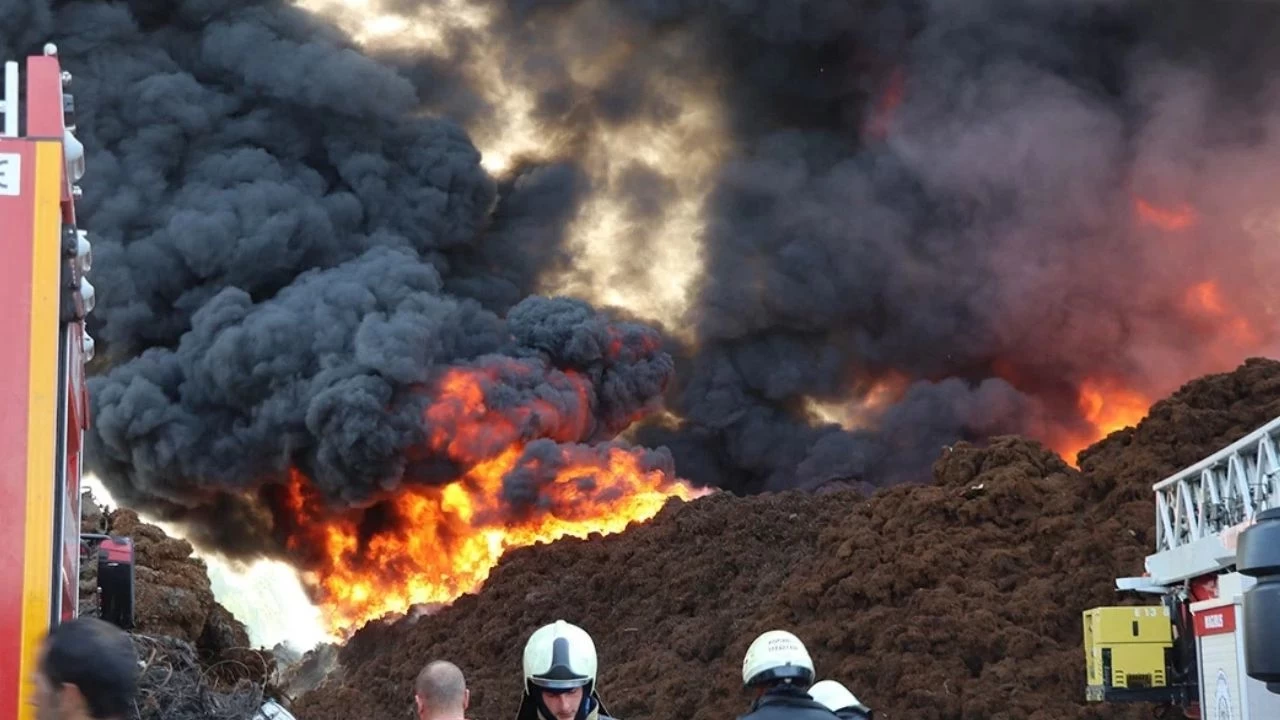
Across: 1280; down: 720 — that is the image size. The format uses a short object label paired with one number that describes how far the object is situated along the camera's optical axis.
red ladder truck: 11.01
